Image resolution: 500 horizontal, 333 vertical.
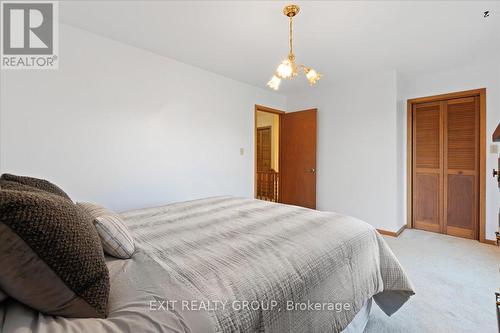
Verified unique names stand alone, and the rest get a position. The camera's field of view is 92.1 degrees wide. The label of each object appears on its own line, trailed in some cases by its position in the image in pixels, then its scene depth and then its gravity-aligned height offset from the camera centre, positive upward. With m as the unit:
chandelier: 1.94 +0.79
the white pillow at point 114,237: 1.06 -0.32
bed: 0.74 -0.44
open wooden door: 4.35 +0.13
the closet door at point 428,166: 3.58 -0.01
